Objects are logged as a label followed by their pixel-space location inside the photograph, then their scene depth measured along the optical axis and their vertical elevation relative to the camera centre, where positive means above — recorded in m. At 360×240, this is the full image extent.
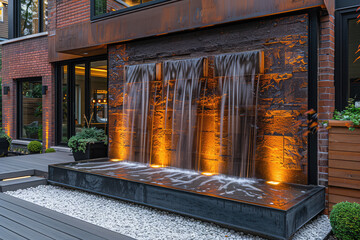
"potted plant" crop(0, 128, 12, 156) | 8.66 -0.95
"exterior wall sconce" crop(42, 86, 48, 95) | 8.73 +0.69
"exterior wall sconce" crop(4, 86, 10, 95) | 10.12 +0.76
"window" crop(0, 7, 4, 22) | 16.82 +5.60
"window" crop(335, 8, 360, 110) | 4.18 +0.79
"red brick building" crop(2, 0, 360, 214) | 3.93 +1.04
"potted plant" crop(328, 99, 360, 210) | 3.53 -0.54
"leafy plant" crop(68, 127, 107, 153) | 6.33 -0.58
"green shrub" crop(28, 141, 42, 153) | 8.89 -1.03
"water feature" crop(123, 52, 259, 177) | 4.34 -0.02
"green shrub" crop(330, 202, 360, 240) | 2.89 -1.08
